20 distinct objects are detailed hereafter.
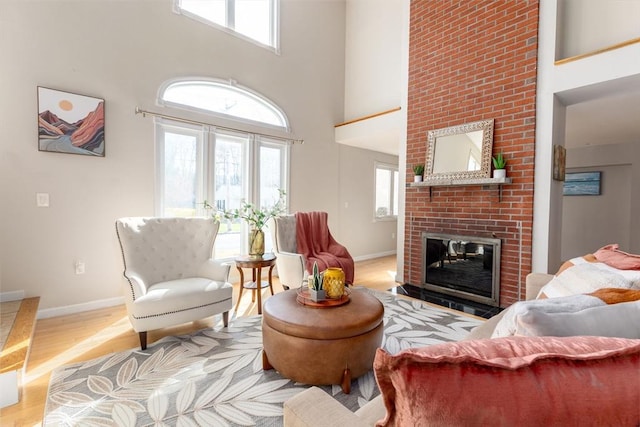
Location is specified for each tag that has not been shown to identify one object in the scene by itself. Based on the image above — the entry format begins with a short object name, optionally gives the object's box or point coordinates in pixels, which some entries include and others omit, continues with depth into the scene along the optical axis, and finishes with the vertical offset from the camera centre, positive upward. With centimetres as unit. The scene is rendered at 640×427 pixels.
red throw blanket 354 -52
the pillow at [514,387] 51 -31
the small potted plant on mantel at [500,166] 325 +43
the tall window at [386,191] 638 +32
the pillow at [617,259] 143 -25
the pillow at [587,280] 127 -32
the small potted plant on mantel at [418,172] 396 +44
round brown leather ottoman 170 -79
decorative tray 198 -64
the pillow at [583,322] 76 -30
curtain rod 339 +101
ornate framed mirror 343 +65
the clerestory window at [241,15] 384 +258
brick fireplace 319 +120
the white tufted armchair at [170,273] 227 -61
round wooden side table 302 -60
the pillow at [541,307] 82 -29
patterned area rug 160 -111
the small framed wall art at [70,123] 285 +77
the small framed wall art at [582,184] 551 +44
